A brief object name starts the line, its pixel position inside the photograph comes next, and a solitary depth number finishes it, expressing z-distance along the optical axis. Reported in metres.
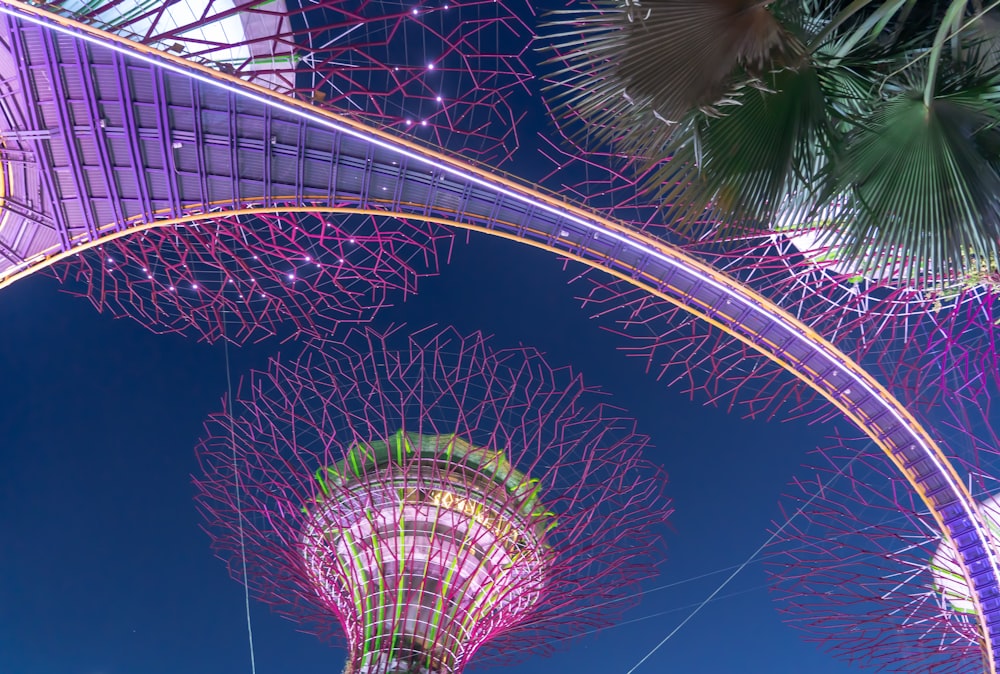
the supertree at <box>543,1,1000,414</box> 9.18
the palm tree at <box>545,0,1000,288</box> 8.61
